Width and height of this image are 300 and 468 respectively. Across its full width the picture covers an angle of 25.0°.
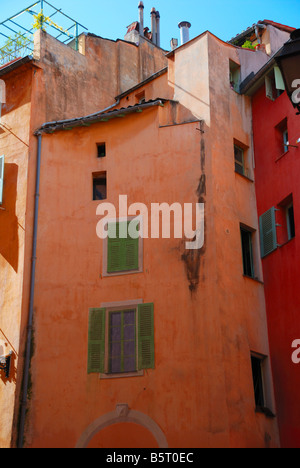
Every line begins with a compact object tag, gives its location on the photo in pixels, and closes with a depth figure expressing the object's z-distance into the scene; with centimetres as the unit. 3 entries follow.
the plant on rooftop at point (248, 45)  2536
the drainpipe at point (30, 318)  1808
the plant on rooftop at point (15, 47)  2395
